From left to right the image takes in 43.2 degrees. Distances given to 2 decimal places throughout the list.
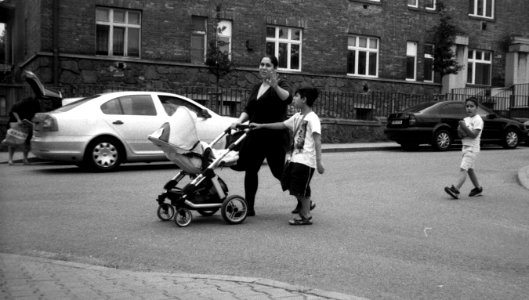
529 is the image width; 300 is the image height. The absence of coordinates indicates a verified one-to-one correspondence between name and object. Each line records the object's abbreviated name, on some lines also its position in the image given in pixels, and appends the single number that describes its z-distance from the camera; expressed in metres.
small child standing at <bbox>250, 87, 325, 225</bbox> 8.03
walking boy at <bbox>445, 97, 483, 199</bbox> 10.77
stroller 7.93
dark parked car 20.77
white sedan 13.55
